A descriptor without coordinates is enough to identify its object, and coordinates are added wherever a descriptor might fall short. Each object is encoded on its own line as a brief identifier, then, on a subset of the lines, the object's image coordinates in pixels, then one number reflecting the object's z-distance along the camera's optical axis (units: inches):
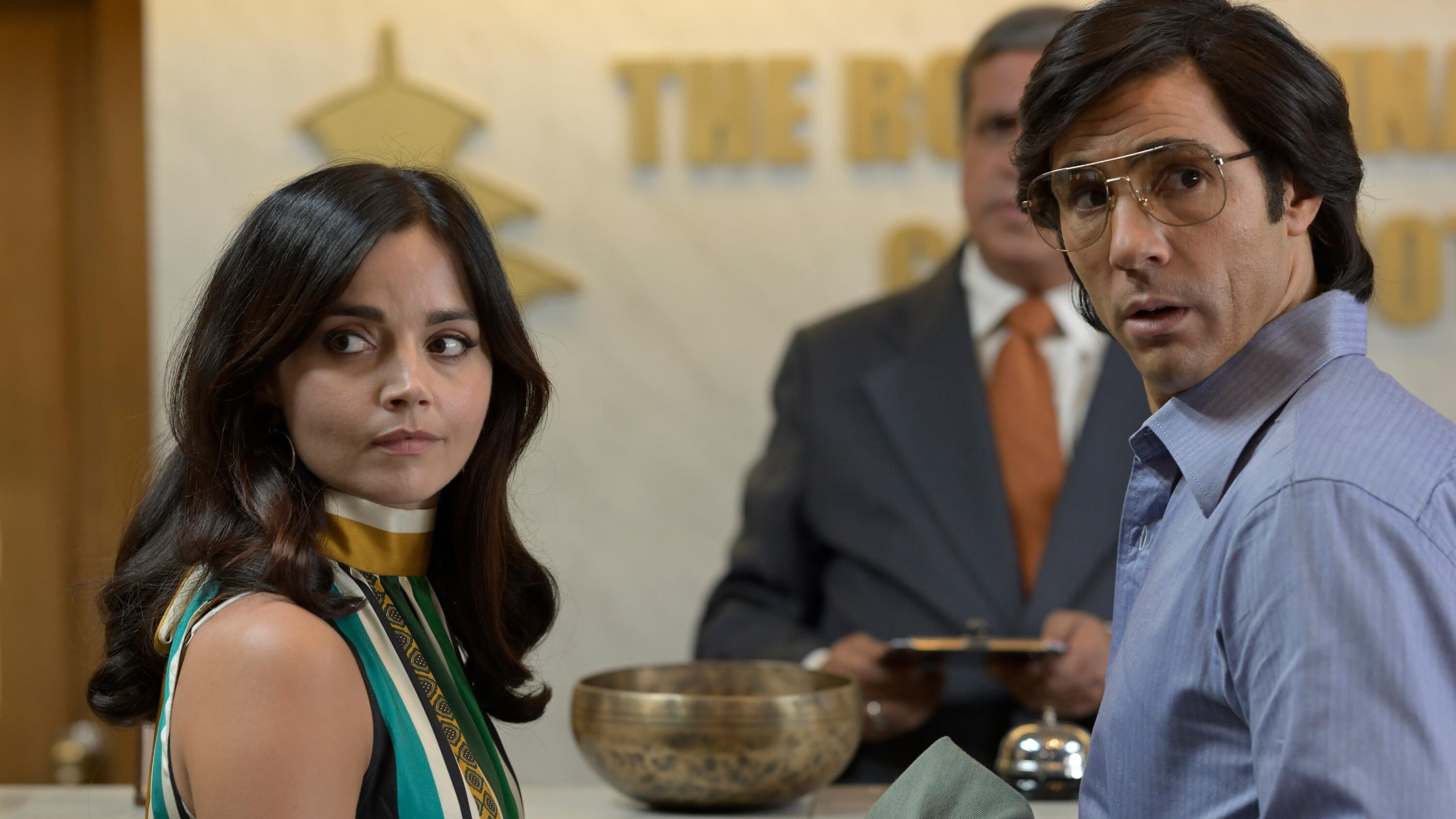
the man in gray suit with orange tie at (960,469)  124.9
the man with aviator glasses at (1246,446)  90.1
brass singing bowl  105.1
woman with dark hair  93.9
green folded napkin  97.5
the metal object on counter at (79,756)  165.1
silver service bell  108.0
